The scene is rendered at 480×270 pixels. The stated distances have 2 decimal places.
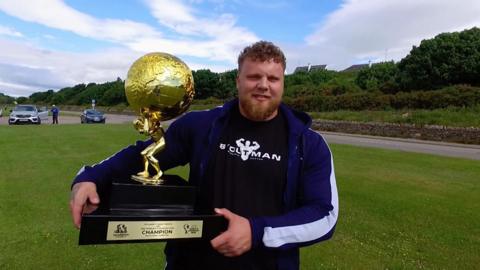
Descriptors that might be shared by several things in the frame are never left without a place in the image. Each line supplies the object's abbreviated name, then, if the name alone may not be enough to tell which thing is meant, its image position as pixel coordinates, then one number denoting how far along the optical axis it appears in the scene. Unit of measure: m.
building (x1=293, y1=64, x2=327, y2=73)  97.54
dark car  38.67
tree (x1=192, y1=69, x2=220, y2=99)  67.62
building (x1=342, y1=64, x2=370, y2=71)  95.03
